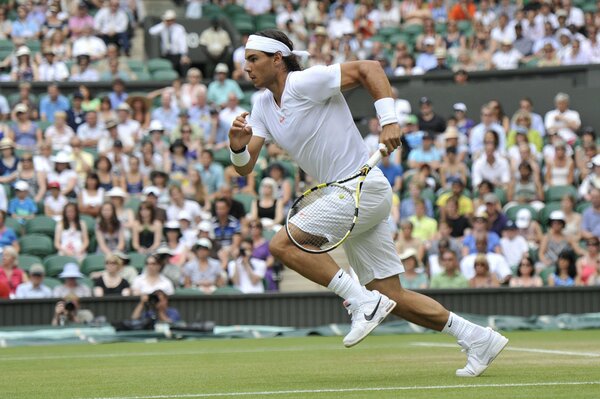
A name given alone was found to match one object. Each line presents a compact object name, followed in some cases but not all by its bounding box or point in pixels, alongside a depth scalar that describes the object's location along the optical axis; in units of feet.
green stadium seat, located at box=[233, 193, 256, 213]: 57.72
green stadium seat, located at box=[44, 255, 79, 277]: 52.80
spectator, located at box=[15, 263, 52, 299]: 50.16
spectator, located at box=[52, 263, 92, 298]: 50.21
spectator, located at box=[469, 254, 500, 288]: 50.72
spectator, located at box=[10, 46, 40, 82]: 68.13
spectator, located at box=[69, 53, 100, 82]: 68.85
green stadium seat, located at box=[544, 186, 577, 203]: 57.77
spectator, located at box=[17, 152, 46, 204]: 58.13
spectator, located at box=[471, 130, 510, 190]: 58.59
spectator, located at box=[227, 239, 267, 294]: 51.98
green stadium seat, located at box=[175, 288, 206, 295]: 50.01
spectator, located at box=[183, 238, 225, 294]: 51.72
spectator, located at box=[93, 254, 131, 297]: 50.83
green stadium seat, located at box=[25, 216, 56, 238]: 55.52
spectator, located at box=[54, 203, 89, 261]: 54.24
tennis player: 22.98
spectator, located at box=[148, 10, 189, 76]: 73.46
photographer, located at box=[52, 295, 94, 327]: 48.34
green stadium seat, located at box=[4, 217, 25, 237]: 54.90
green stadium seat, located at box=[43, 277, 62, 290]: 51.19
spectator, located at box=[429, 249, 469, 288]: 50.60
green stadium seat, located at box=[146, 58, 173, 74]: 72.33
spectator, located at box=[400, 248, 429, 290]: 50.90
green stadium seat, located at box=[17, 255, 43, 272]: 52.65
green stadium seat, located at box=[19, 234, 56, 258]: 54.44
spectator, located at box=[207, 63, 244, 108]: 66.54
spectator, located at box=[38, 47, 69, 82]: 68.69
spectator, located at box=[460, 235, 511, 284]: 51.83
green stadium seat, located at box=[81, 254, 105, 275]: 52.95
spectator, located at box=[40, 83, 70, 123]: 64.59
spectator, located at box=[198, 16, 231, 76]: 73.92
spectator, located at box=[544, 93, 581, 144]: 62.75
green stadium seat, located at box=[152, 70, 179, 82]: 70.49
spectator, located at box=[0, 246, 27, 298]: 50.78
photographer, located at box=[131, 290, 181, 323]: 48.39
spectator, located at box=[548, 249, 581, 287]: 51.03
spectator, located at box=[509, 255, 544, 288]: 50.96
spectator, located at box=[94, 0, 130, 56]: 74.54
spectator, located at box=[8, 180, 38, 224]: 56.44
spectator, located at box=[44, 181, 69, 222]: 57.00
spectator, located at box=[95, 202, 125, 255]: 54.39
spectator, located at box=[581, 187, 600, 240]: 54.08
